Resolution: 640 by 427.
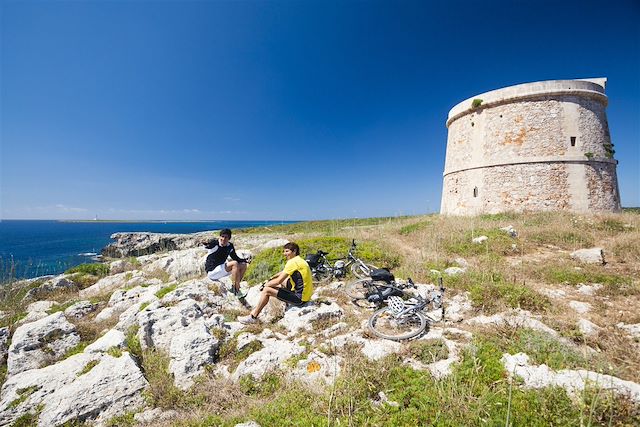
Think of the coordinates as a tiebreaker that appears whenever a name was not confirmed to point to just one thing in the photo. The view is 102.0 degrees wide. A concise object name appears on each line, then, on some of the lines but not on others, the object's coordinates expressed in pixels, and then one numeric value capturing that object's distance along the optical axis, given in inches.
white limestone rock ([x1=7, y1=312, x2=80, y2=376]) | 191.9
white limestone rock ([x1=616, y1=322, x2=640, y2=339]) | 182.5
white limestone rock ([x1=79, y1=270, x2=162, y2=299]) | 400.3
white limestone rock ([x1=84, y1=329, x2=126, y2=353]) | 185.2
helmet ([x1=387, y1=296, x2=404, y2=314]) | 210.3
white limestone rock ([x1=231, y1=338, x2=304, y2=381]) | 167.8
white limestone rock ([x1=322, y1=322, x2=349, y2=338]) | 200.2
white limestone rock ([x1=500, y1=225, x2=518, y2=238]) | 443.2
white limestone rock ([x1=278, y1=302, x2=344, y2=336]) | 214.1
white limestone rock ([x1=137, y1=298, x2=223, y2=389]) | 174.6
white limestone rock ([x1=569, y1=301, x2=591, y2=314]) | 218.1
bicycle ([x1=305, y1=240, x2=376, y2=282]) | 320.5
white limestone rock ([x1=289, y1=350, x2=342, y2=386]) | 152.7
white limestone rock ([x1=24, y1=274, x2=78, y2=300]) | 382.6
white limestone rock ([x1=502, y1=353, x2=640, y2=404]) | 121.6
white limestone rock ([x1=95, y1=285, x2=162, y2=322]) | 277.3
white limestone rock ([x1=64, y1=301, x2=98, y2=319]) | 289.9
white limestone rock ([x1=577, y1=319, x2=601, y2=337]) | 182.2
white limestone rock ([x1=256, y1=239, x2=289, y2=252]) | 462.4
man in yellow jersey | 234.2
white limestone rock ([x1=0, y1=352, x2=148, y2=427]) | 143.2
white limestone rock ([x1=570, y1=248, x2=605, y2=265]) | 323.9
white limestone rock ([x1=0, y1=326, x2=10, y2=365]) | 213.5
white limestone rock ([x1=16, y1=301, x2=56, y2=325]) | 276.6
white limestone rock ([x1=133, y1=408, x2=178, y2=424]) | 138.1
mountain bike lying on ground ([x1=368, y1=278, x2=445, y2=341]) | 192.4
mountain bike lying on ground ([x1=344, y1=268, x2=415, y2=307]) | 243.1
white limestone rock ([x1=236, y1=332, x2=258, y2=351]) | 192.1
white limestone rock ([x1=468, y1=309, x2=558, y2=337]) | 184.4
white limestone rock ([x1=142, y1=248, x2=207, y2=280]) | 432.5
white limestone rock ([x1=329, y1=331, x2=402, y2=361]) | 170.6
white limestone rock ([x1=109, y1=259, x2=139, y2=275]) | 529.1
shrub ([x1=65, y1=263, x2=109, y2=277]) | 503.3
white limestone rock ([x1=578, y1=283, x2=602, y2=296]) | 251.4
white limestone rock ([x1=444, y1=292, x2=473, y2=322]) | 217.3
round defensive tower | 627.2
